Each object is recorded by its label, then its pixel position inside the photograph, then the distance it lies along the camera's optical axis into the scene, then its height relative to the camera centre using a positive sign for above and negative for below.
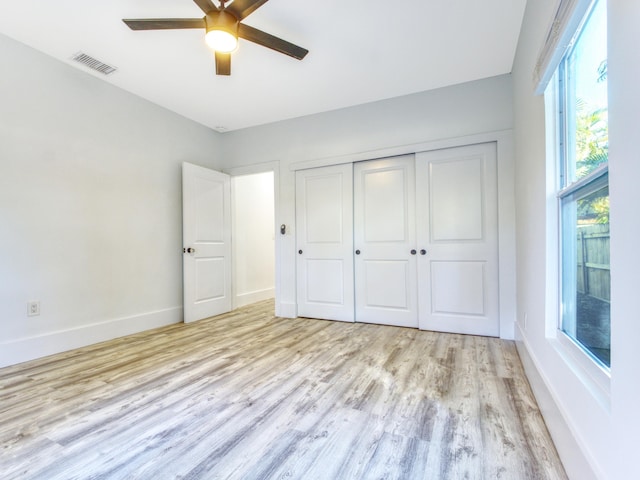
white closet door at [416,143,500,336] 3.12 +0.01
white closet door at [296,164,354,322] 3.82 -0.01
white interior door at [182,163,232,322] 3.87 +0.01
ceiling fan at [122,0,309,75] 1.92 +1.42
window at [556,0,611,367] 1.12 +0.21
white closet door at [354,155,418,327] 3.51 +0.00
